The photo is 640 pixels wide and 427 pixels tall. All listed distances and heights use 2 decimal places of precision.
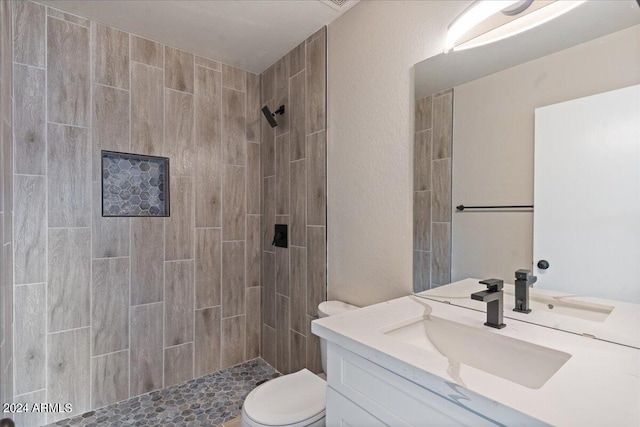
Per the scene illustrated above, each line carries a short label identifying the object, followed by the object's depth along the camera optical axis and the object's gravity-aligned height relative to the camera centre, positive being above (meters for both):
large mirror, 0.89 +0.14
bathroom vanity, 0.61 -0.39
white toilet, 1.24 -0.84
